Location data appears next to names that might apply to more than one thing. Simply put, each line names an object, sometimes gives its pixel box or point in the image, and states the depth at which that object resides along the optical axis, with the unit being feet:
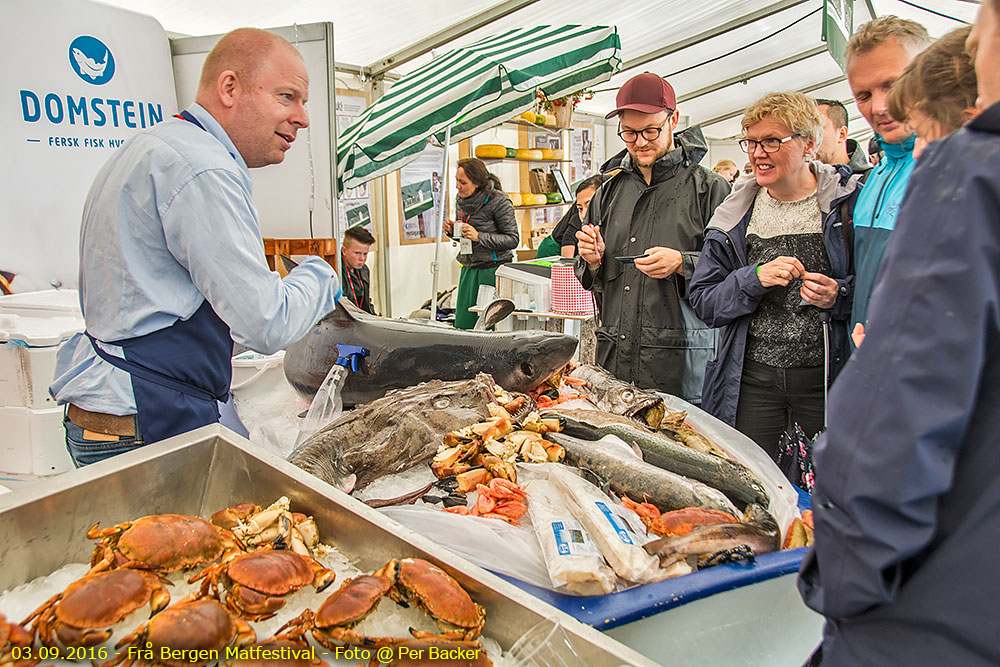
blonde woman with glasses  7.64
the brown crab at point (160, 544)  3.17
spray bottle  7.41
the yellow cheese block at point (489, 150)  28.12
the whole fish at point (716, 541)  4.36
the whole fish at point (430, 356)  8.15
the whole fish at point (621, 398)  7.02
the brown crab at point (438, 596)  2.88
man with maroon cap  9.78
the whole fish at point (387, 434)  5.67
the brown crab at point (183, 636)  2.55
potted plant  27.67
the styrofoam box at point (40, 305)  9.25
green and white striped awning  13.01
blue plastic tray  3.89
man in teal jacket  6.63
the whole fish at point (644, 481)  5.05
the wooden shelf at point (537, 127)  29.98
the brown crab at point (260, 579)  2.96
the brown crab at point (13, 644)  2.49
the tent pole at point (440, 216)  14.20
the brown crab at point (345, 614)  2.77
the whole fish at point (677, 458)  5.29
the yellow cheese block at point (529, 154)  30.32
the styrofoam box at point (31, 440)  8.44
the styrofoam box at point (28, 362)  8.30
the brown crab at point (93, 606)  2.63
